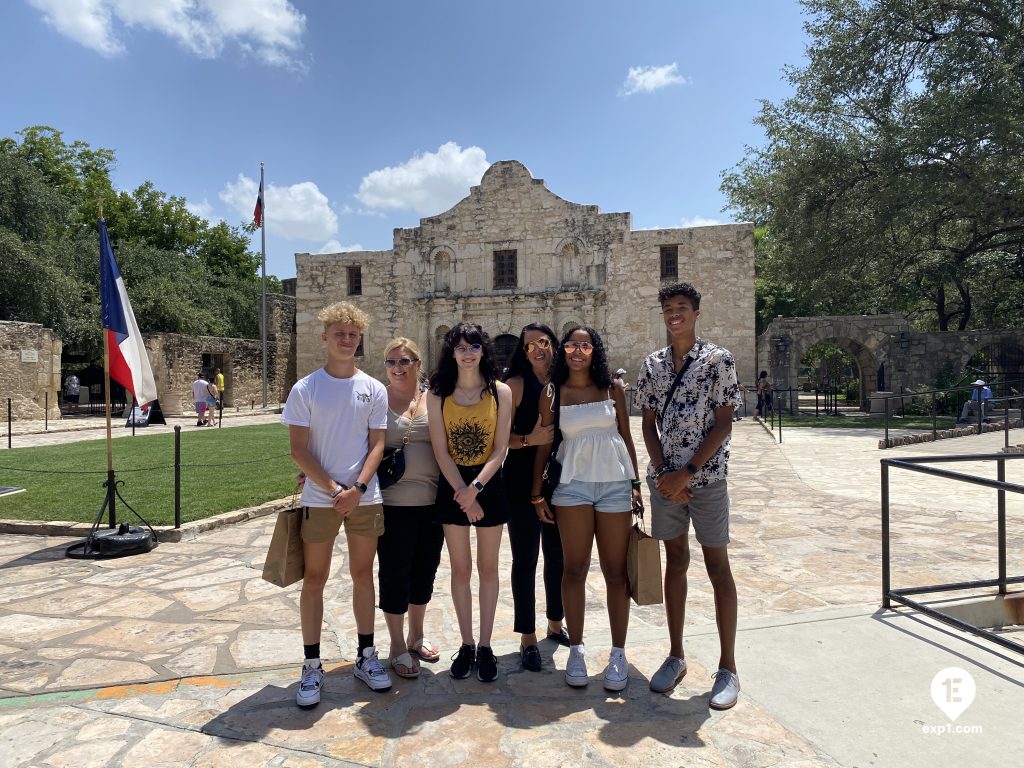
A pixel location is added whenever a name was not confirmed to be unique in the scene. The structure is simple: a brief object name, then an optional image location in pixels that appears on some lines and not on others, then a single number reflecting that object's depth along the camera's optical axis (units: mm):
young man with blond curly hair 3312
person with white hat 15473
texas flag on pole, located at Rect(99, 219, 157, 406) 6605
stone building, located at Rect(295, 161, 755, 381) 24469
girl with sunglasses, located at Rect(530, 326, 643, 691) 3379
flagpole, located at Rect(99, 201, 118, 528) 6211
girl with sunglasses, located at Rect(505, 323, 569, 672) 3664
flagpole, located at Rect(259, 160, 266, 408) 27069
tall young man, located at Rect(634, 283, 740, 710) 3240
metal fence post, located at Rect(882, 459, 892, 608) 4191
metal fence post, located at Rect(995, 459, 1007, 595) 3984
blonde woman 3543
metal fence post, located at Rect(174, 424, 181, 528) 6629
